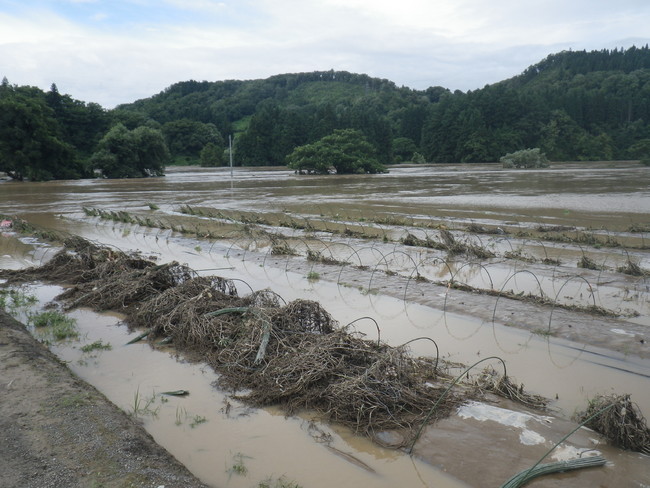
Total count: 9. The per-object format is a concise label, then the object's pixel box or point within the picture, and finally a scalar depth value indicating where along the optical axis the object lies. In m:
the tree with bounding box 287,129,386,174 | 46.22
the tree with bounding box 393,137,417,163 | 76.50
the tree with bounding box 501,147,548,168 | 52.12
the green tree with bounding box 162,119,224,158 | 73.88
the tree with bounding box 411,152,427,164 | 72.44
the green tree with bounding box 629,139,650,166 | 53.59
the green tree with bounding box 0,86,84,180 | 38.16
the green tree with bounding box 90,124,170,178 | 43.78
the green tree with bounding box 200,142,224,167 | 67.56
